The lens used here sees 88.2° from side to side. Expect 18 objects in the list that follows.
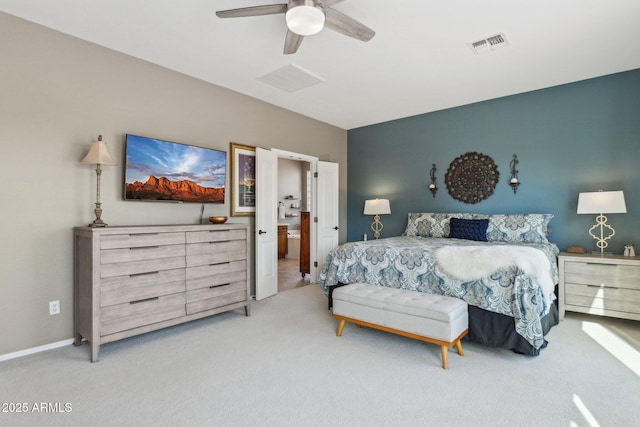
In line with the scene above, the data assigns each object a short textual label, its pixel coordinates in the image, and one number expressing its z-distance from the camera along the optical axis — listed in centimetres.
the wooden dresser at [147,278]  266
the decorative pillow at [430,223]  467
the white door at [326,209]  552
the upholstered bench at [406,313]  252
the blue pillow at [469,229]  423
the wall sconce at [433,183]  525
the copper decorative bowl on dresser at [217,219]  369
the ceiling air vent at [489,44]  301
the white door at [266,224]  443
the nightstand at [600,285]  325
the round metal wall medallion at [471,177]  471
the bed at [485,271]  260
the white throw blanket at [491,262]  269
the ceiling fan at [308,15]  211
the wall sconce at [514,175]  447
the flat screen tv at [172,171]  328
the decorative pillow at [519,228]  397
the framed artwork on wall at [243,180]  427
